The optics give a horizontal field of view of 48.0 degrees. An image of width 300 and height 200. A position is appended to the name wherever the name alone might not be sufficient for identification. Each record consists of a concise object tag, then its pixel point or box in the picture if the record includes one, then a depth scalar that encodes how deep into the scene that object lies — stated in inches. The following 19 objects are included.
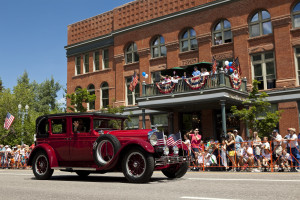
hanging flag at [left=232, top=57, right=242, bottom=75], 839.3
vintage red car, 345.7
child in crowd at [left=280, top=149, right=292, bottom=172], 511.5
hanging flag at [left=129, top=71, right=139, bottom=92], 995.2
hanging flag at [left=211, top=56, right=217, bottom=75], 784.9
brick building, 844.0
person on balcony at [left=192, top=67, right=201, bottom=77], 801.0
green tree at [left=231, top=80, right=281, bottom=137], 677.9
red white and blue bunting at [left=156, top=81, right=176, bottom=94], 837.0
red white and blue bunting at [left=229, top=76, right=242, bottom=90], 799.1
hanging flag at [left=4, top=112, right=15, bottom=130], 1095.3
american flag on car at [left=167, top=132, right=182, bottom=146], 367.6
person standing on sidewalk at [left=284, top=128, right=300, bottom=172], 509.8
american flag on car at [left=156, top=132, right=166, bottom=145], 354.3
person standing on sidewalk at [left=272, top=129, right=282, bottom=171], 524.8
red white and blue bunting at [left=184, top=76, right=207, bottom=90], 783.1
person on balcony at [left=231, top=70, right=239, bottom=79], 810.9
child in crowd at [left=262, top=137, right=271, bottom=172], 522.9
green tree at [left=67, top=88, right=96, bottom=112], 1066.1
